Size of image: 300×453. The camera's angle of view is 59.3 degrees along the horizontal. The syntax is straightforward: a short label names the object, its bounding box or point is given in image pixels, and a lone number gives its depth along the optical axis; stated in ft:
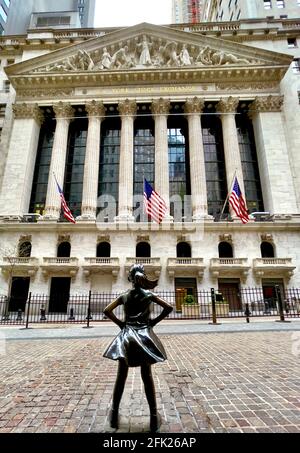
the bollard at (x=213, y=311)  45.71
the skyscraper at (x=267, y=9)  133.69
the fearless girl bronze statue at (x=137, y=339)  10.08
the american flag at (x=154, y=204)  67.36
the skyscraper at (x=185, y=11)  366.94
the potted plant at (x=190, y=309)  59.06
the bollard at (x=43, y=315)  56.34
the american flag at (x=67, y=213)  71.10
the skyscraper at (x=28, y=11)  165.91
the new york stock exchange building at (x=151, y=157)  78.84
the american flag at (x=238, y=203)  67.34
